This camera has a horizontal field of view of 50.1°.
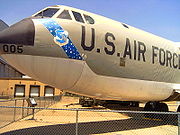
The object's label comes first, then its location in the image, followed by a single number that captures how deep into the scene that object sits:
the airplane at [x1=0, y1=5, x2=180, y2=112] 6.90
